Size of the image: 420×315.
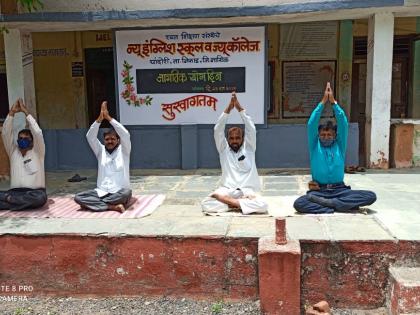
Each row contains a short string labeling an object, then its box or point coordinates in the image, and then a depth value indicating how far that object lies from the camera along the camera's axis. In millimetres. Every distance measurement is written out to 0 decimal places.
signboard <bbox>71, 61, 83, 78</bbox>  10625
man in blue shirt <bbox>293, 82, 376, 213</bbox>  4965
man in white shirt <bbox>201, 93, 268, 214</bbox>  5246
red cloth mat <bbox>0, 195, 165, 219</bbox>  5188
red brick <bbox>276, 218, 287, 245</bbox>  3842
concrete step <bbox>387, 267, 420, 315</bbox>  3537
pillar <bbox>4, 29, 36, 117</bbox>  8219
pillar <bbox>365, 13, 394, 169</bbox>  7699
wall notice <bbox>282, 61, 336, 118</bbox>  10219
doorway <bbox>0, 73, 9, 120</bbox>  10930
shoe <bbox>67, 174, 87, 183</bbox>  7745
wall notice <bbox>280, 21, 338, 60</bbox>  10023
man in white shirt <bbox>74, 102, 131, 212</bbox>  5484
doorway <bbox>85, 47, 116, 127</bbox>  10570
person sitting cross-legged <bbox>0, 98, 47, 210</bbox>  5512
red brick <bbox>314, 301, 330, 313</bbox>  3736
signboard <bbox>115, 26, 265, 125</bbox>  8281
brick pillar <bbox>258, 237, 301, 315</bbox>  3752
